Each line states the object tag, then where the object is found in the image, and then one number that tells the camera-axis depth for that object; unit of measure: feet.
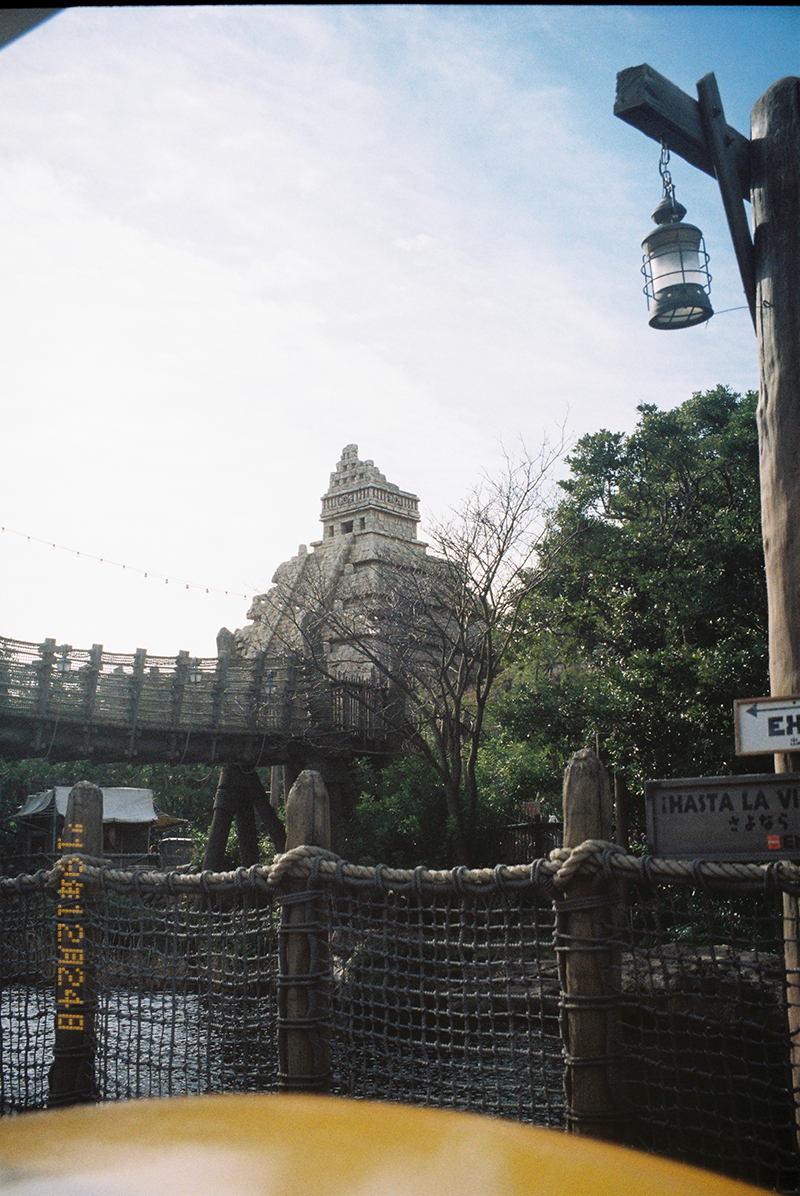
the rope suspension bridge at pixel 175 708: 48.29
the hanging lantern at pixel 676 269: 15.96
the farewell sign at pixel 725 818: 10.70
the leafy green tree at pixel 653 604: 37.52
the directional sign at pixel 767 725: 11.92
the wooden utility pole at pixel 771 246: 13.04
